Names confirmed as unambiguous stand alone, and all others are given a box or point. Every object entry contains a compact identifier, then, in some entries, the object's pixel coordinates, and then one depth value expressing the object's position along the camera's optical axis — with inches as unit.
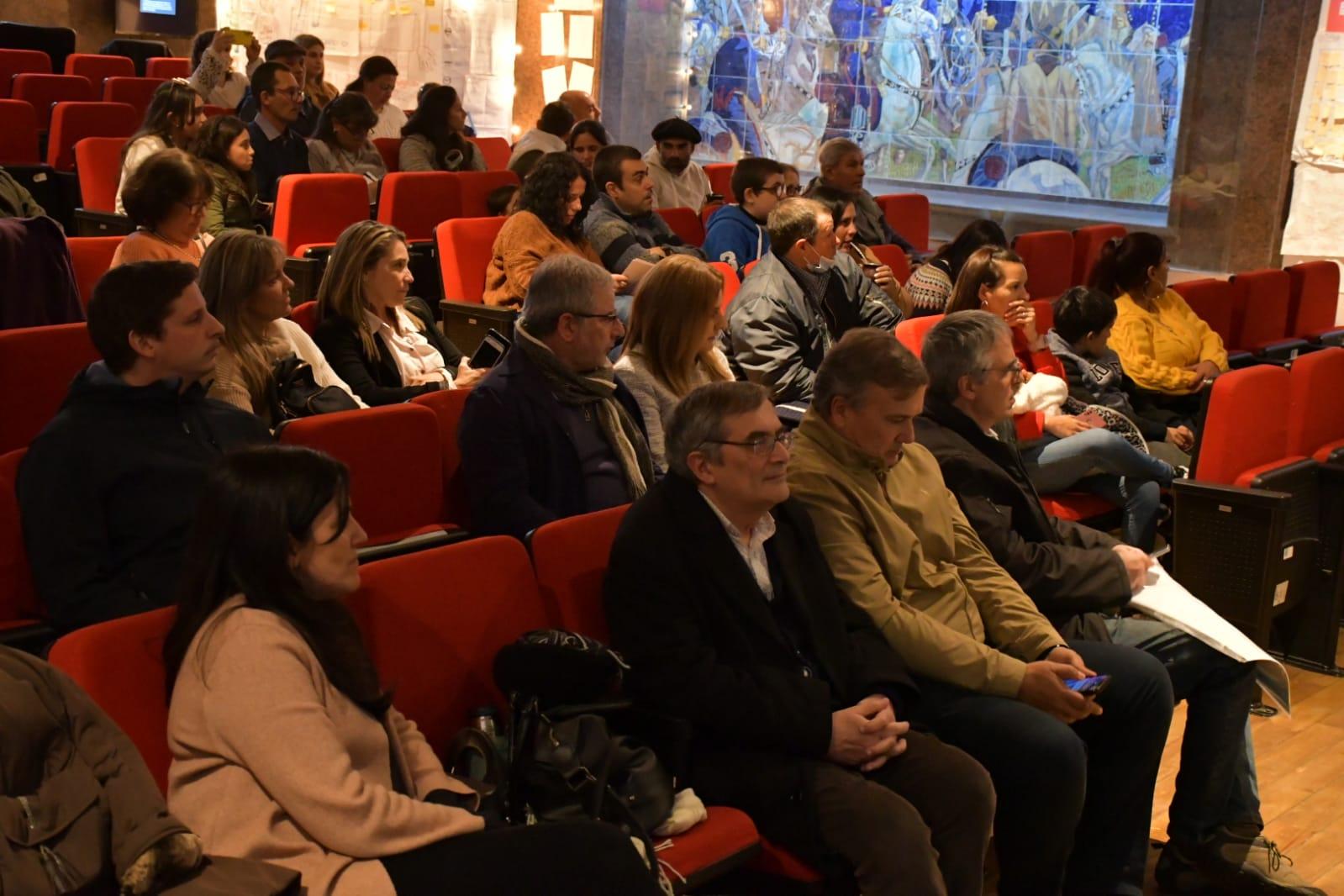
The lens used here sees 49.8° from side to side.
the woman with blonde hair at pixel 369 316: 157.9
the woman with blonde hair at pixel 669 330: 142.0
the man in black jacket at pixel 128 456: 97.7
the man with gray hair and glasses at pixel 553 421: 125.6
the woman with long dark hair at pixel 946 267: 234.7
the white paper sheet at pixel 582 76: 479.8
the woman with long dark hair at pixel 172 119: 245.4
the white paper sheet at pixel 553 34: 476.4
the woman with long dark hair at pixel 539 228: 216.7
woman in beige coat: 75.4
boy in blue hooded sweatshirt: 247.4
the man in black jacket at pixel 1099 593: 120.0
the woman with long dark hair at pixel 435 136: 313.0
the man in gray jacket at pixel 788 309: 184.7
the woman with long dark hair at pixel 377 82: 346.6
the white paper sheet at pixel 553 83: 481.7
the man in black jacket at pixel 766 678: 93.7
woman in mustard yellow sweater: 215.8
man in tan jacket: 105.0
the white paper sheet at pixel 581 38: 474.3
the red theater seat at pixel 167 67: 420.5
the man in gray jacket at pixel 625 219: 234.5
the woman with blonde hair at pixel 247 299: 137.7
